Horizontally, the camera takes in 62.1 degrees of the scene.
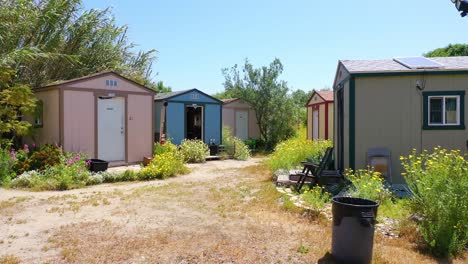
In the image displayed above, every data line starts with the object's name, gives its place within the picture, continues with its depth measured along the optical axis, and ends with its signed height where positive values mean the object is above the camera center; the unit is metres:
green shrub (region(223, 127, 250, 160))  15.82 -0.84
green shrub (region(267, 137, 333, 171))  10.38 -0.71
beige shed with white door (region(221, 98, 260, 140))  19.50 +0.50
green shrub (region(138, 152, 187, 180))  10.16 -1.08
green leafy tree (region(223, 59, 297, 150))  19.59 +1.45
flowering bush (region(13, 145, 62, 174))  9.42 -0.79
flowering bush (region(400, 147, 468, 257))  4.77 -0.98
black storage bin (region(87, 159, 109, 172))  10.04 -0.97
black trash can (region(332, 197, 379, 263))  4.21 -1.13
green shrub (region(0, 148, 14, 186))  8.76 -0.92
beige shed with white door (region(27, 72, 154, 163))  10.73 +0.32
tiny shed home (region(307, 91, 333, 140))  17.19 +0.64
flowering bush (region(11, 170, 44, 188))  8.56 -1.18
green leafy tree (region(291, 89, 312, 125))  20.92 +1.14
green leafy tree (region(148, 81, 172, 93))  29.77 +3.23
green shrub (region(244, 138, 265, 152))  19.23 -0.77
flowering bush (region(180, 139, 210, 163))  14.13 -0.84
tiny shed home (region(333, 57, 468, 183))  8.21 +0.38
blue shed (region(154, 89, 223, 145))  15.62 +0.52
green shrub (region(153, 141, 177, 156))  13.00 -0.67
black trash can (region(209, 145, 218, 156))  15.95 -0.89
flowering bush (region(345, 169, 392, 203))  5.92 -0.95
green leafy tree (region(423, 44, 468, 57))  27.87 +5.88
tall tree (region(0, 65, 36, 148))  9.82 +0.63
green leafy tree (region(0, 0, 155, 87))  11.88 +3.22
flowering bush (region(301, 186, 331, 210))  6.21 -1.18
